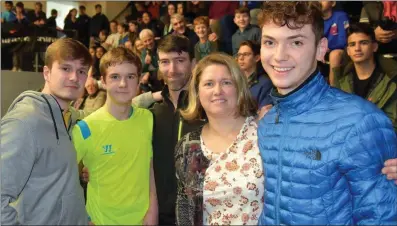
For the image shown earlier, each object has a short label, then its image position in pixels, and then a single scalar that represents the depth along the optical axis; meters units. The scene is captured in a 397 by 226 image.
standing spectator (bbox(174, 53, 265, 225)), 2.22
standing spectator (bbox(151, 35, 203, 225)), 2.88
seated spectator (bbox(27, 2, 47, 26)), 11.82
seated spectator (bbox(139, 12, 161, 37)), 9.87
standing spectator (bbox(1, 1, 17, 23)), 10.97
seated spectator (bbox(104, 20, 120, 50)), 10.71
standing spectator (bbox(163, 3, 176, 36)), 10.27
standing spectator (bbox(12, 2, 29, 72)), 9.78
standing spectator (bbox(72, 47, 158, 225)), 2.82
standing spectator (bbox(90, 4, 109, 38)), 12.32
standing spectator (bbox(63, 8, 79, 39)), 12.66
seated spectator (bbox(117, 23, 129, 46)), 10.51
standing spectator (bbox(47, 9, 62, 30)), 11.71
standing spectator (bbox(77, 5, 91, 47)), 12.07
